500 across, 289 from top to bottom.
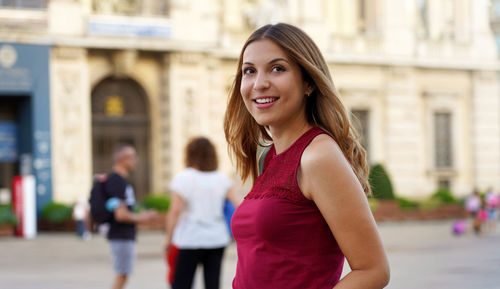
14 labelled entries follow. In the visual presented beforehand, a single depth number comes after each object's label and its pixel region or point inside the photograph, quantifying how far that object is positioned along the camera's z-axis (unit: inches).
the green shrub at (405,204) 1126.2
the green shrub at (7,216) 892.6
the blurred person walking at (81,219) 892.6
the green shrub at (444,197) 1177.4
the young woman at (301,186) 94.7
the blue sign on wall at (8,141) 995.9
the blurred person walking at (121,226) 338.0
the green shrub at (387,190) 1079.0
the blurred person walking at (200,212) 283.4
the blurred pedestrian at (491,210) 940.6
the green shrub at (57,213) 937.7
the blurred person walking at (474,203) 1013.8
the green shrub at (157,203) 983.6
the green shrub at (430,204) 1141.7
